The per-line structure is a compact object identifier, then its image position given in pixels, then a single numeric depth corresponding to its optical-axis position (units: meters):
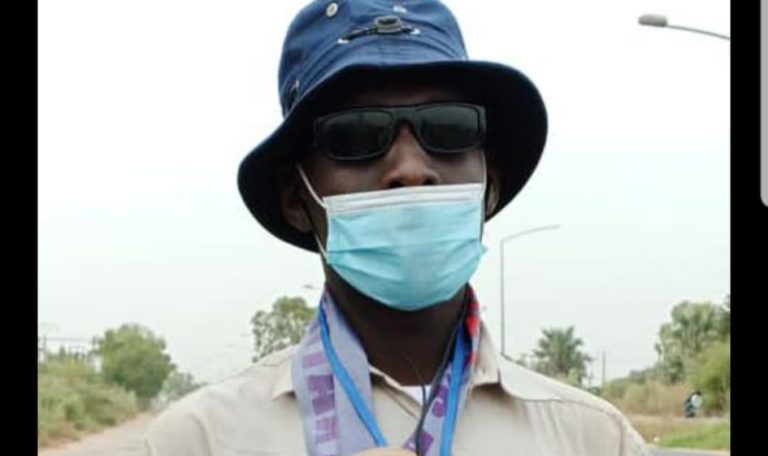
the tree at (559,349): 54.26
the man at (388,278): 2.30
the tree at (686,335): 46.81
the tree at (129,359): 36.38
